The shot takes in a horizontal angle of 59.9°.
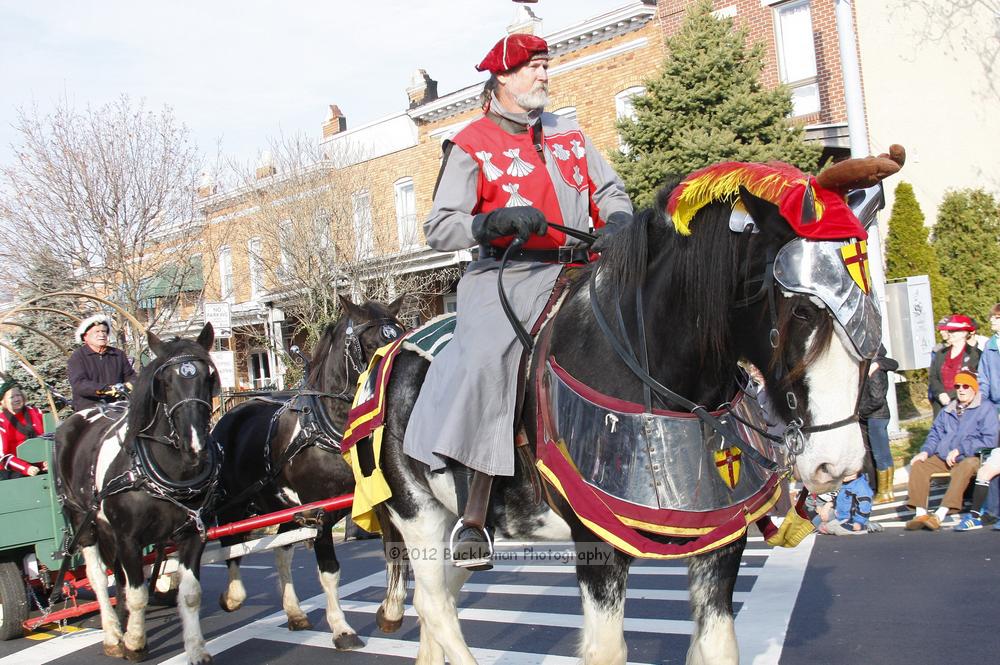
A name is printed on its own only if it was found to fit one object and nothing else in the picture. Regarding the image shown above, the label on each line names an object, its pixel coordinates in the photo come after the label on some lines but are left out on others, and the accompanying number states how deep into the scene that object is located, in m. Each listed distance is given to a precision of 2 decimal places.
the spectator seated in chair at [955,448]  8.90
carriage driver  8.23
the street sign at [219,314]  14.95
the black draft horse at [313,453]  6.93
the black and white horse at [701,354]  2.61
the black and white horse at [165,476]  6.29
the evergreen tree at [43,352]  22.91
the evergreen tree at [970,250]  16.62
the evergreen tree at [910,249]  16.36
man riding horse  3.51
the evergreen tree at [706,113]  15.70
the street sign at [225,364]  15.46
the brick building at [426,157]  18.72
